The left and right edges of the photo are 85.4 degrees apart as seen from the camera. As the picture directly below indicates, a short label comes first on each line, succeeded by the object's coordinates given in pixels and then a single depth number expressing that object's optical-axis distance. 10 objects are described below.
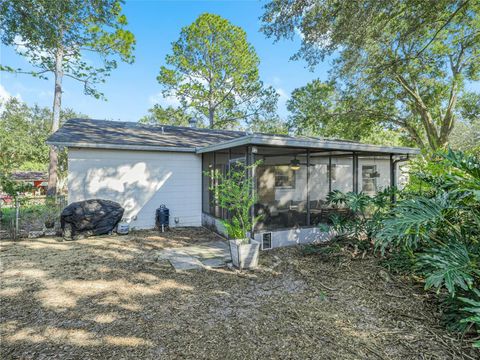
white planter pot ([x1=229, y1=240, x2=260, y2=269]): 4.79
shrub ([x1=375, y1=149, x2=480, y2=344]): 2.68
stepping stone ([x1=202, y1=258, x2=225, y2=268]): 4.96
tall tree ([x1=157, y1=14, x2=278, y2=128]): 20.09
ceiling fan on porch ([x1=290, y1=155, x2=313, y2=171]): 6.41
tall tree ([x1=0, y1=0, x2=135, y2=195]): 5.34
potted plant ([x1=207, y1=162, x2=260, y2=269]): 4.81
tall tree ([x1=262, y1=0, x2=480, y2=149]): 5.89
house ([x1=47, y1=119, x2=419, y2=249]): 6.12
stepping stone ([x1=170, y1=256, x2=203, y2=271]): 4.82
